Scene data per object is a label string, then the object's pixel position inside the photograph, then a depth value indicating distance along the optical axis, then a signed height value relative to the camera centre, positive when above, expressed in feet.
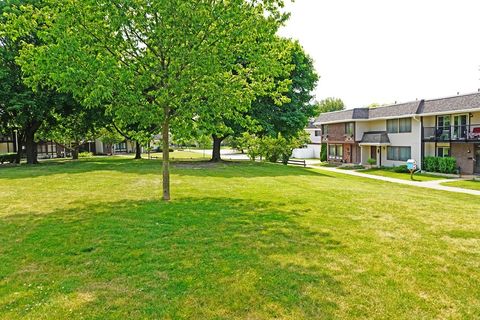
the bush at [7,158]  115.75 -3.16
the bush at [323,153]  160.71 -4.32
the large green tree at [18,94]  82.12 +12.67
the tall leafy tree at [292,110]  100.32 +9.98
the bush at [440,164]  98.27 -6.46
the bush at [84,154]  168.23 -3.57
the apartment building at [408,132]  96.68 +3.29
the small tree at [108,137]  150.20 +4.26
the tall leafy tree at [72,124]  94.28 +7.17
